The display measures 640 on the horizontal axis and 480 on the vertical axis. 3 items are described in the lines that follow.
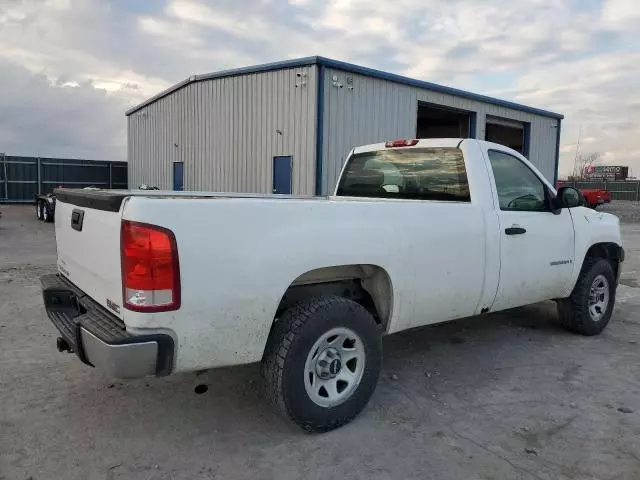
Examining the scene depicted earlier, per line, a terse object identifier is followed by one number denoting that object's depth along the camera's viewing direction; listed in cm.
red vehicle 3353
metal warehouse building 1394
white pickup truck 270
